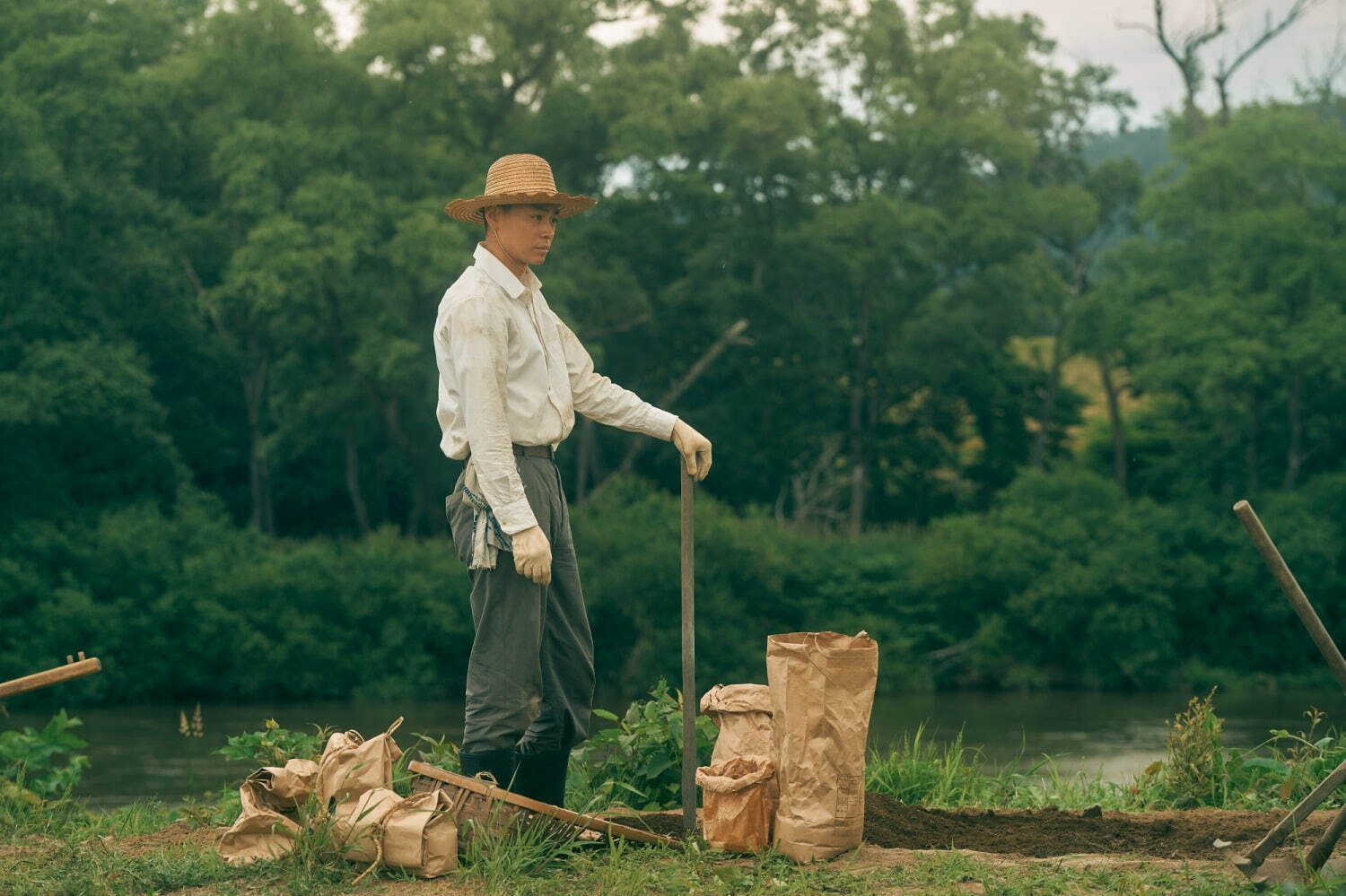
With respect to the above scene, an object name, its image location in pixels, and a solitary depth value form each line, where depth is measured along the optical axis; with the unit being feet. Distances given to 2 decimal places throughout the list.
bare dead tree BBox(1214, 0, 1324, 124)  110.63
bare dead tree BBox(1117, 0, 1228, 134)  114.73
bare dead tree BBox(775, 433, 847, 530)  108.99
